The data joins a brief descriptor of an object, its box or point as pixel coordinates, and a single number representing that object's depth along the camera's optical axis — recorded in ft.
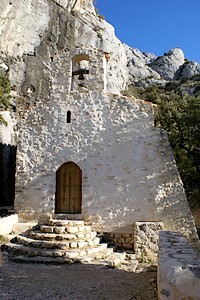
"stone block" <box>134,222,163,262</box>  28.89
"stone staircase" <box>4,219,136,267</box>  25.58
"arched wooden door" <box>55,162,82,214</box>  34.32
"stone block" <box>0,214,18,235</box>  30.94
